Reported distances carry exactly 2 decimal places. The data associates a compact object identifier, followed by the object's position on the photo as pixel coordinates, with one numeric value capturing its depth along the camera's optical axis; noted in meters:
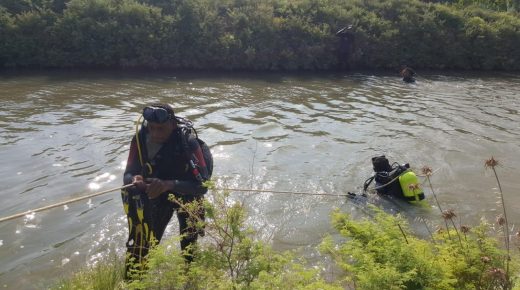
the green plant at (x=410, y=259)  3.20
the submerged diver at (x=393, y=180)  7.25
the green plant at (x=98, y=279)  4.07
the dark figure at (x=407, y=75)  18.17
